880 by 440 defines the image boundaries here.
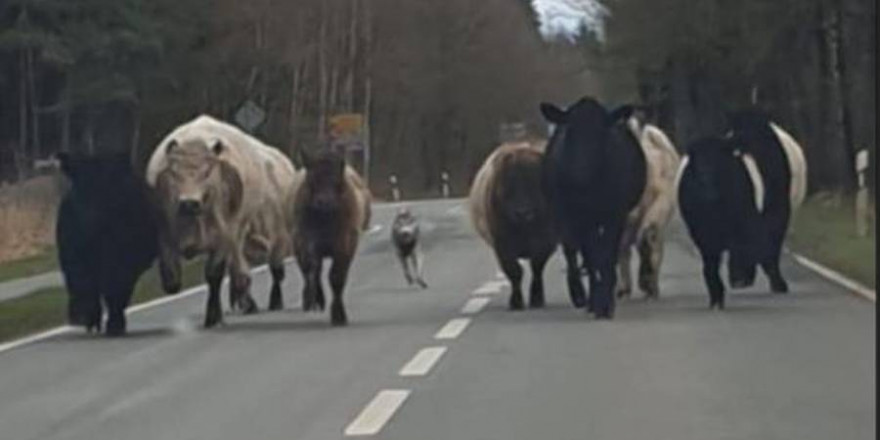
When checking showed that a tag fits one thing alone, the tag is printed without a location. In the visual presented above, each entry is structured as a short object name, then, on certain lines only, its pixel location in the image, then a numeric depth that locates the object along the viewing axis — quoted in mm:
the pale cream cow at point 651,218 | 24328
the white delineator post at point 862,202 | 38750
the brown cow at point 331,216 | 21844
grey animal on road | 29375
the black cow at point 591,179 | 22062
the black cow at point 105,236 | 21438
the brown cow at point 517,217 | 23406
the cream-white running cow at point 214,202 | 21359
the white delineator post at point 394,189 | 94938
